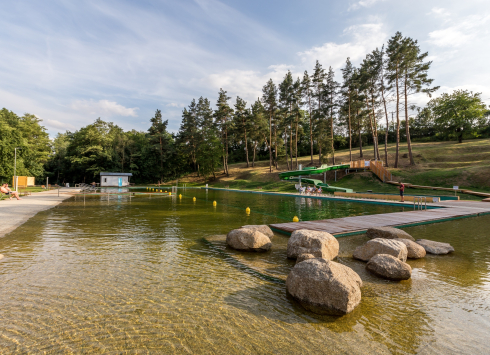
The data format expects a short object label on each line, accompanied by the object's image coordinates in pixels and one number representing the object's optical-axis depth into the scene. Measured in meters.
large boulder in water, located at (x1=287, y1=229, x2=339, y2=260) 6.49
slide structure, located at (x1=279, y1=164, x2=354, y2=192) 31.17
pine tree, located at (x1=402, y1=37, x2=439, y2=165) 30.27
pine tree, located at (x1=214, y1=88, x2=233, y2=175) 55.47
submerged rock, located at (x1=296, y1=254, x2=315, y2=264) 5.71
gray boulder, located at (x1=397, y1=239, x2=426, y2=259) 6.90
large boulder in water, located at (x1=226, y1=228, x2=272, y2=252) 7.63
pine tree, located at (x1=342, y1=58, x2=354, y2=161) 39.62
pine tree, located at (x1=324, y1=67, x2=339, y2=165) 42.64
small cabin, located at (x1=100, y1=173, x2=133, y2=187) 50.31
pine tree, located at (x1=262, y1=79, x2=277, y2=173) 50.07
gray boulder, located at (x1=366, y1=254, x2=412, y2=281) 5.46
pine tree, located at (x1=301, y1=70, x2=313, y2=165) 45.28
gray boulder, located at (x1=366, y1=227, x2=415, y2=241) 7.93
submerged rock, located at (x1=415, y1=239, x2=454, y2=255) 7.27
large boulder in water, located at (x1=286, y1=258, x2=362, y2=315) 4.13
